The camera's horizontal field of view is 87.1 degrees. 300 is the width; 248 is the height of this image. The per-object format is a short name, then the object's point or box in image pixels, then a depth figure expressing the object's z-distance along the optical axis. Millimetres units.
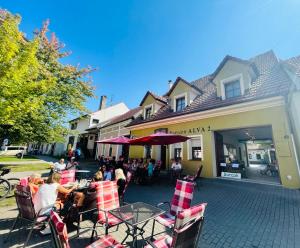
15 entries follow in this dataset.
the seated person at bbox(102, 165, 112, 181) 7248
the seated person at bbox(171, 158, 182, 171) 9359
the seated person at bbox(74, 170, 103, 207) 3797
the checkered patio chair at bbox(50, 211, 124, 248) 1758
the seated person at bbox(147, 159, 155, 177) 9136
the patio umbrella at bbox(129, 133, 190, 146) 8027
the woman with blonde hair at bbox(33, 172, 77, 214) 3604
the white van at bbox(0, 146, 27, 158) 27520
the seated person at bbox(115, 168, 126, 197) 5441
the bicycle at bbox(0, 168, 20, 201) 6169
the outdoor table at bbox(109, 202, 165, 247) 2884
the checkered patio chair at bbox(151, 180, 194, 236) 3963
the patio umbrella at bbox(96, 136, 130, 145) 10086
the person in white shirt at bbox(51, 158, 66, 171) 8628
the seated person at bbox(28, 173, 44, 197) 4470
